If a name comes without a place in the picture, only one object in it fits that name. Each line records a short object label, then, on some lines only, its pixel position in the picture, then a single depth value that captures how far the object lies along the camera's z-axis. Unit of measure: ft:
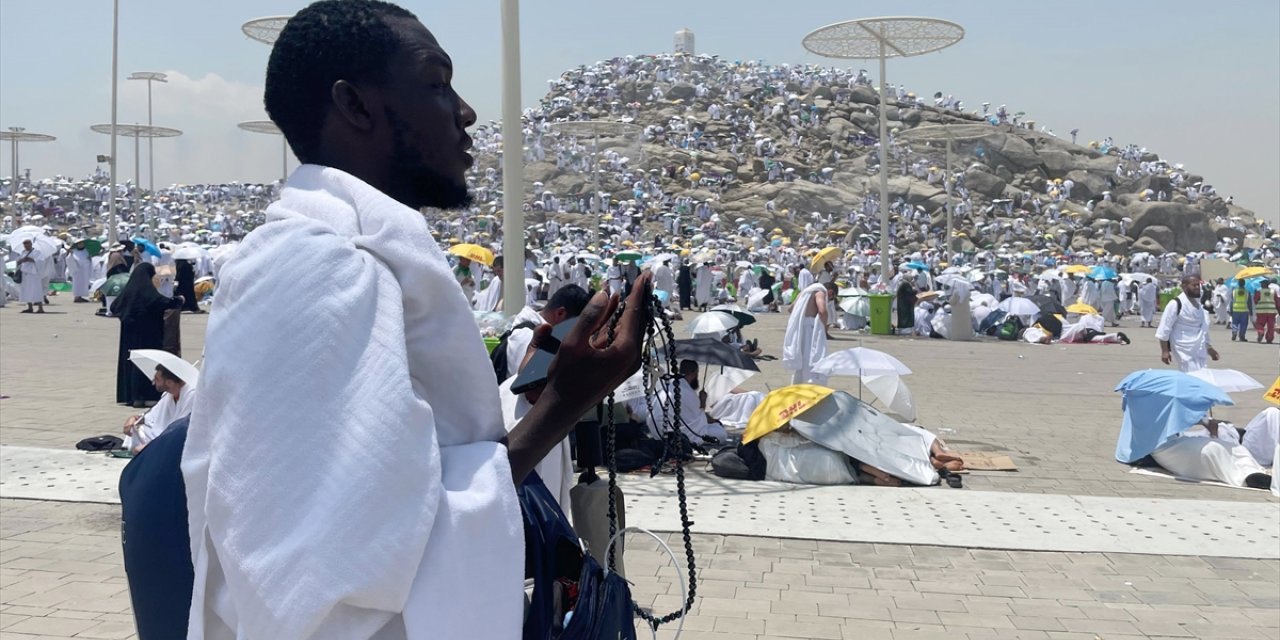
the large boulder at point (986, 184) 174.29
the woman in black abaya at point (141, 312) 33.17
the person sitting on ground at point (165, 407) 20.12
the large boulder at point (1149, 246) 159.05
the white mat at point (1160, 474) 24.03
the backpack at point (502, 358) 16.42
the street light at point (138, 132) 125.49
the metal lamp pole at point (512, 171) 22.35
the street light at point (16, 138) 132.26
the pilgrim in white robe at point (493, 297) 43.68
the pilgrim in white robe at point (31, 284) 65.67
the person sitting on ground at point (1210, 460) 23.53
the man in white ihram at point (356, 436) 3.05
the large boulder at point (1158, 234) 162.49
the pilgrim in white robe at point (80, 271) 77.77
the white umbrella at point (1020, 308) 65.46
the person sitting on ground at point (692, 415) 25.94
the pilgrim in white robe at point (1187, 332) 35.94
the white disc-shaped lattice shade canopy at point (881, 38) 65.16
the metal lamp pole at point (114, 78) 85.92
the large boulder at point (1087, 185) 179.11
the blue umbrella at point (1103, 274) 87.76
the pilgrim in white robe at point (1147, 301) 86.22
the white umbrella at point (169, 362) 19.12
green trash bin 67.51
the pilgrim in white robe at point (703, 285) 93.45
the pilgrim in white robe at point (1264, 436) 24.58
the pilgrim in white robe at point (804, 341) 33.47
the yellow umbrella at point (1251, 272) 65.98
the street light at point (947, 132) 108.17
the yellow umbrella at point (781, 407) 23.31
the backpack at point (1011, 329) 65.46
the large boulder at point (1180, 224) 163.12
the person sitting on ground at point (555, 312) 15.84
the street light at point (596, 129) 114.52
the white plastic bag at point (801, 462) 23.03
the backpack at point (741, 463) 23.39
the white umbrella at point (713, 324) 34.22
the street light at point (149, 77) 129.80
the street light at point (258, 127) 109.97
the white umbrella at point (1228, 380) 26.02
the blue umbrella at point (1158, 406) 24.29
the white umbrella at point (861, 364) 28.78
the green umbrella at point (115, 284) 51.57
